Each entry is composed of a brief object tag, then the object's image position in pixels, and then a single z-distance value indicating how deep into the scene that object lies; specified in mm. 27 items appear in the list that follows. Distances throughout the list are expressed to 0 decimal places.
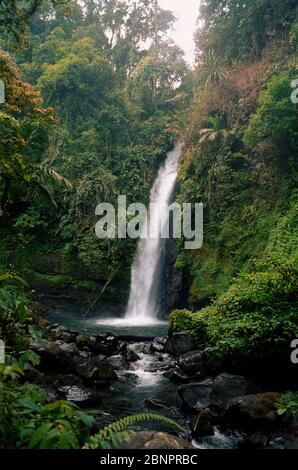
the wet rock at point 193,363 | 7629
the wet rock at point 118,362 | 8539
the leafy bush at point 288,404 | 5164
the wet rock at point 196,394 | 6264
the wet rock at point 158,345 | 9805
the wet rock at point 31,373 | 6328
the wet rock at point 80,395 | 6175
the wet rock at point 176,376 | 7520
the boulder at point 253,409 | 5271
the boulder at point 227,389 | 5998
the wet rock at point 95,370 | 7250
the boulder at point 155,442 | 3348
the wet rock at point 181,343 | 8828
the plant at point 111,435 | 2590
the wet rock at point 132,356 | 9119
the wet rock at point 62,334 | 9625
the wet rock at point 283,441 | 4640
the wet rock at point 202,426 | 5344
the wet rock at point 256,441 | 4868
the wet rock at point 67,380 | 6701
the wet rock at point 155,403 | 6455
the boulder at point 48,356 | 7172
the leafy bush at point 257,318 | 6543
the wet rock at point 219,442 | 5051
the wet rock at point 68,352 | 7402
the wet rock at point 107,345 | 9344
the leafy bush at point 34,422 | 2293
